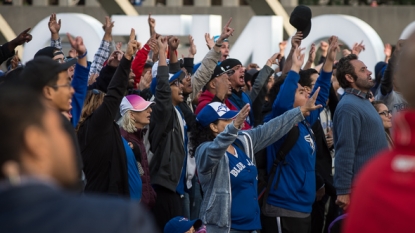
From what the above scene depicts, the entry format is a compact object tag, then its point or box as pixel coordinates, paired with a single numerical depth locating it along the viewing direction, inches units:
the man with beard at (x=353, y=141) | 550.3
